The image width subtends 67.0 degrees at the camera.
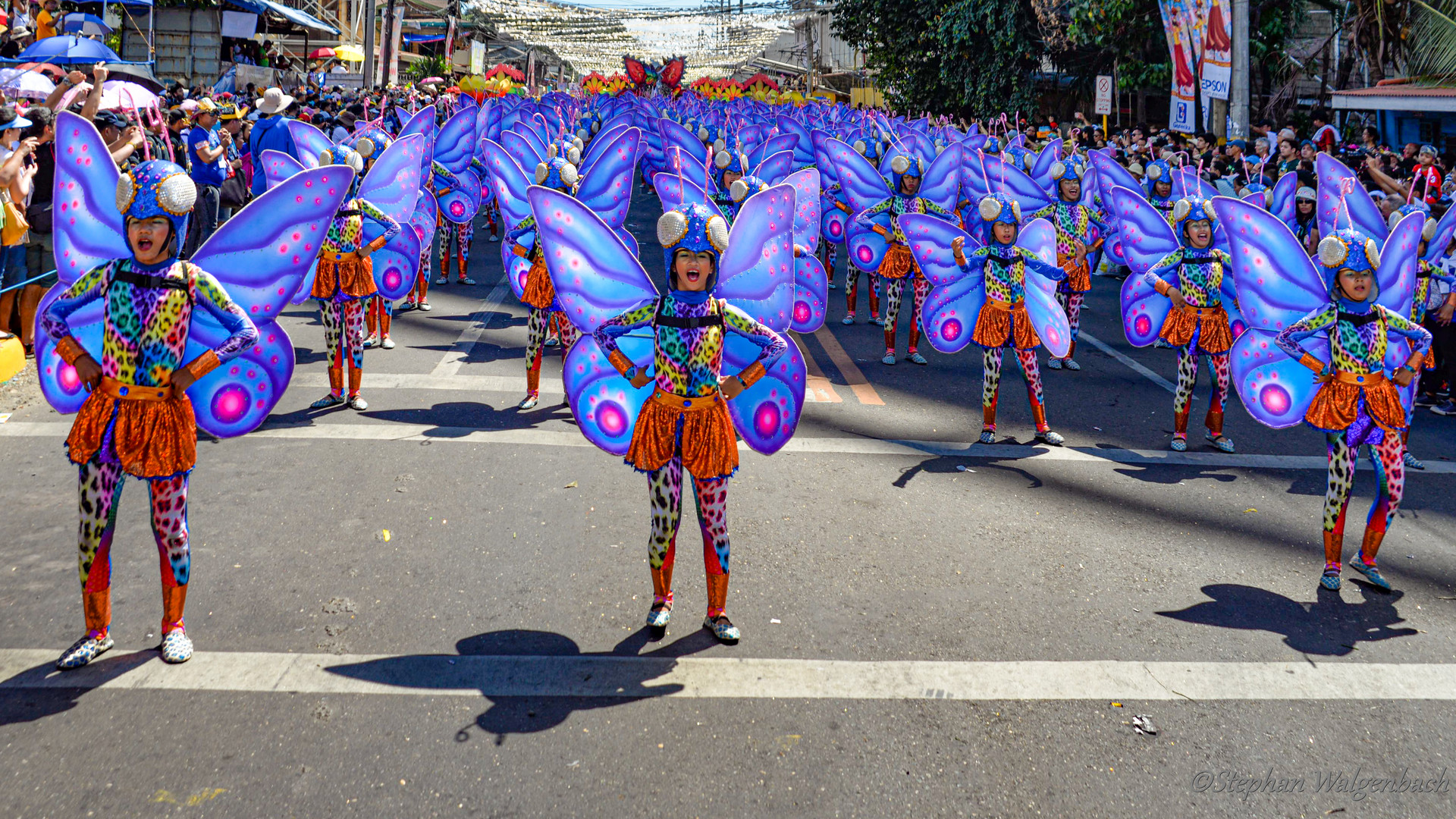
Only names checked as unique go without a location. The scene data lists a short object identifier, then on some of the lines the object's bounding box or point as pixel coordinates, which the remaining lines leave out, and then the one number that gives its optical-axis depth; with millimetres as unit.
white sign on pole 21766
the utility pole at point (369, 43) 32969
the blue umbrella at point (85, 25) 22172
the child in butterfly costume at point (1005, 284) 8336
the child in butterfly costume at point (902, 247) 11398
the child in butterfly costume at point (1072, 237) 11391
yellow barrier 7273
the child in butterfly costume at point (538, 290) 9031
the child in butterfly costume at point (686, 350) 4742
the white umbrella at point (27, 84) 13336
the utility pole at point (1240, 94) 17297
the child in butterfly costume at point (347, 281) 8547
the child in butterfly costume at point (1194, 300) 8469
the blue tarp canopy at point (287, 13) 31109
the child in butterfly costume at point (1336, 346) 5609
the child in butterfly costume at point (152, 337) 4309
